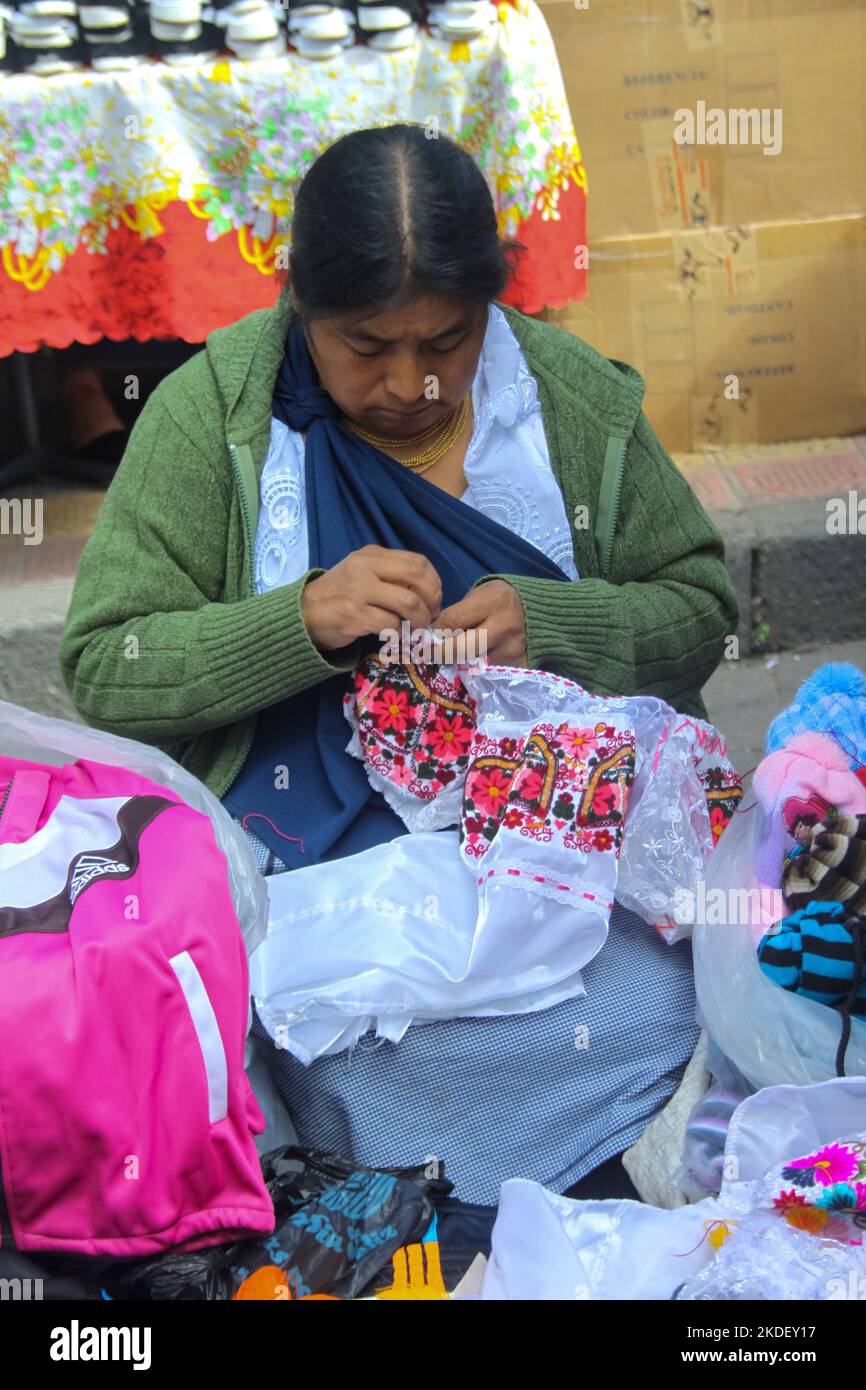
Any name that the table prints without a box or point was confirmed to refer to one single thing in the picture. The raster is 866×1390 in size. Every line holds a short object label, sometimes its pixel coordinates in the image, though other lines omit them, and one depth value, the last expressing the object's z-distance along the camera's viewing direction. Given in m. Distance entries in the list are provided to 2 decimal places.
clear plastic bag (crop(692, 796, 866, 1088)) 1.84
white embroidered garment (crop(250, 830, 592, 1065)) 1.93
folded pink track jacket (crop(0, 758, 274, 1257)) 1.57
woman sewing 1.98
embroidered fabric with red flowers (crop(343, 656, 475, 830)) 2.11
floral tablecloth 3.04
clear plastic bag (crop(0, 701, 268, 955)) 1.97
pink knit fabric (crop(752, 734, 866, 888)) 1.91
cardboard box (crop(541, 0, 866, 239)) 3.55
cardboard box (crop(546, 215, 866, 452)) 3.70
